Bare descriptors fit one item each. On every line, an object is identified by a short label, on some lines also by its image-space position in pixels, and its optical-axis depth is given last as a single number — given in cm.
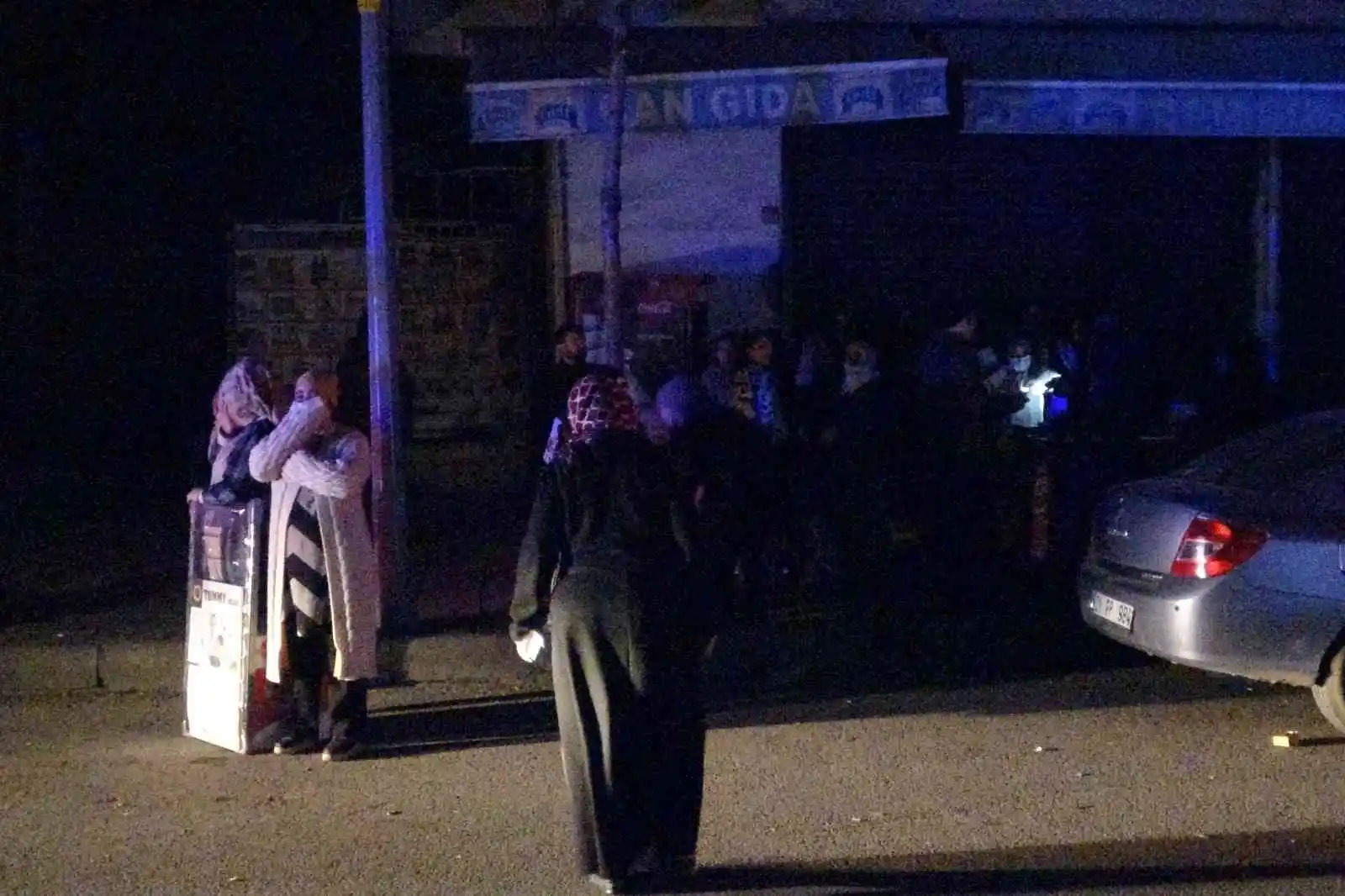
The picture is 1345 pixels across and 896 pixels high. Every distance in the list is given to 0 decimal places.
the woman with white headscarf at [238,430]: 831
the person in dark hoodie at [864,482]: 1068
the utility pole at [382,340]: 997
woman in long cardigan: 796
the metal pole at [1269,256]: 1497
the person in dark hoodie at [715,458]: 1031
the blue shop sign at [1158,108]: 1347
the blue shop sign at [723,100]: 1259
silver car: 794
